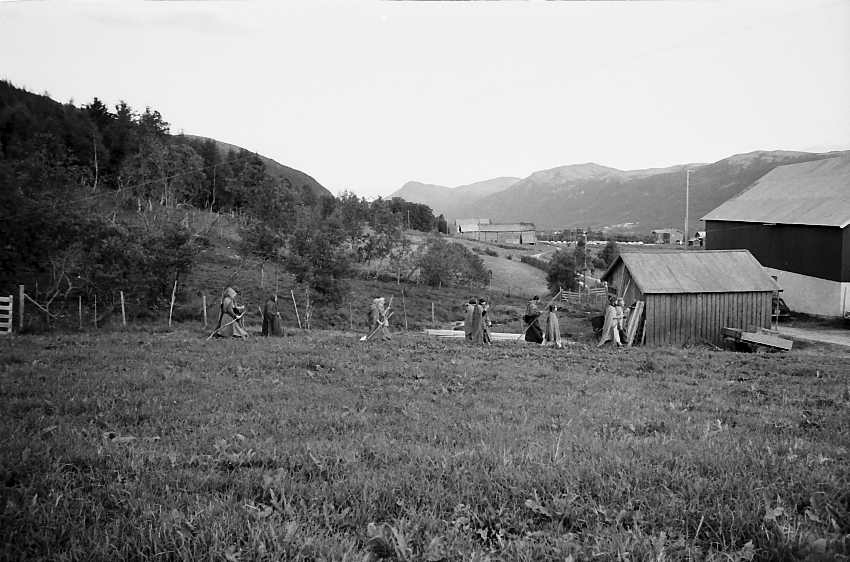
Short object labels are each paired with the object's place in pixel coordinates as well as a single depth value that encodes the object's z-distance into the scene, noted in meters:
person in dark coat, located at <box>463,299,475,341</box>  23.38
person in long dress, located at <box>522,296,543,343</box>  23.09
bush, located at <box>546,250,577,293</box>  68.31
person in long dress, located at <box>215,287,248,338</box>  21.39
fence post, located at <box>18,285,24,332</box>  21.36
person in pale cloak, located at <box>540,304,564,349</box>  22.41
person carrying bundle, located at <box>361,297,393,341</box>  23.09
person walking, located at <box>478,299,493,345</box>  23.11
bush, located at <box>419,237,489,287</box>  65.00
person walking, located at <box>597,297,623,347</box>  24.25
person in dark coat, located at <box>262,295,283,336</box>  22.38
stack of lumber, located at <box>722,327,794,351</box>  26.58
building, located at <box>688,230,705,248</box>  112.49
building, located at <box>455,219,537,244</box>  156.88
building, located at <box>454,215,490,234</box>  170.00
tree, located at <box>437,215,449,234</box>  160.00
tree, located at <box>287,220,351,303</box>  37.47
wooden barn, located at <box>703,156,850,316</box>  39.06
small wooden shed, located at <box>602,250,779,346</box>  30.88
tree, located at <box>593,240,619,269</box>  84.31
